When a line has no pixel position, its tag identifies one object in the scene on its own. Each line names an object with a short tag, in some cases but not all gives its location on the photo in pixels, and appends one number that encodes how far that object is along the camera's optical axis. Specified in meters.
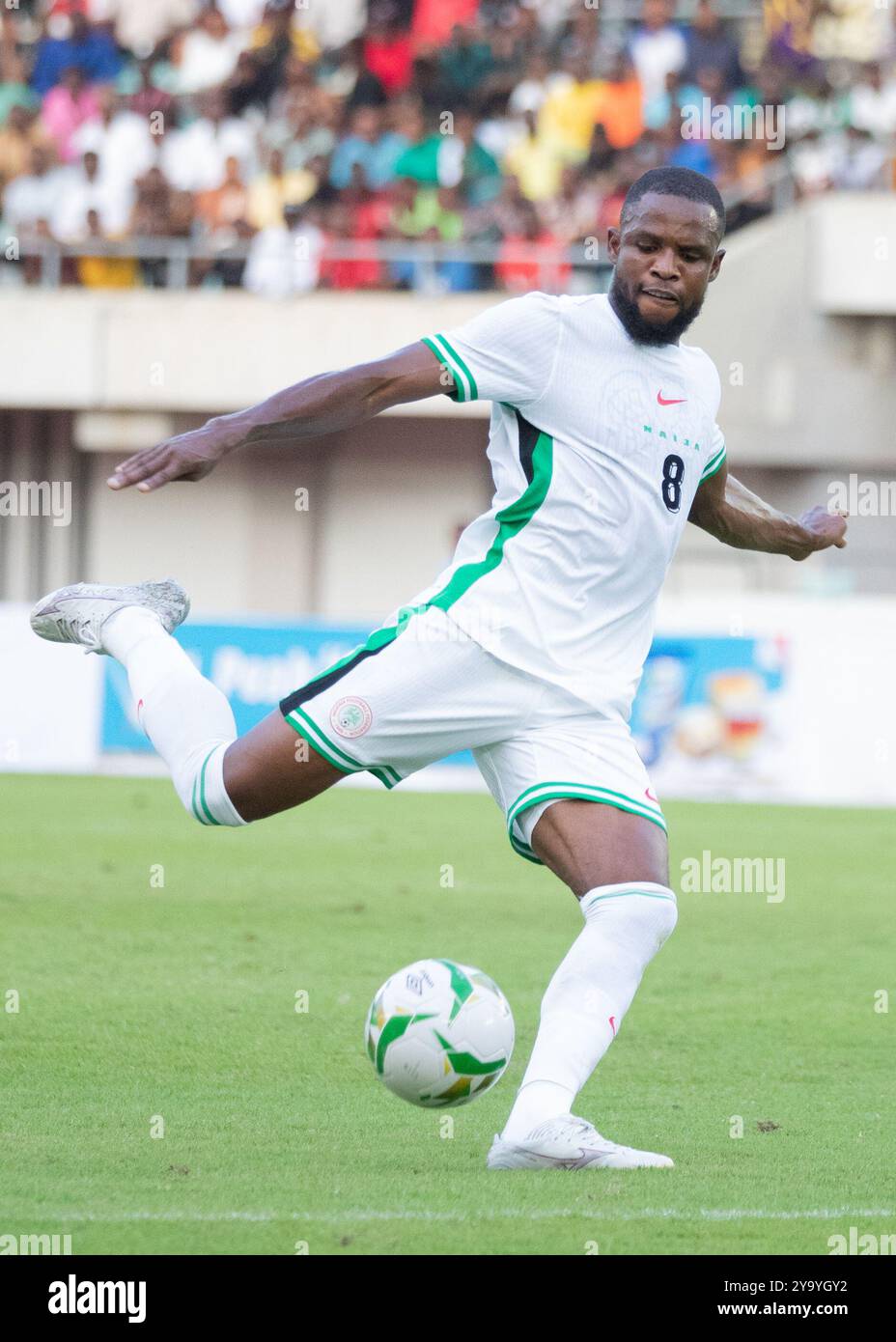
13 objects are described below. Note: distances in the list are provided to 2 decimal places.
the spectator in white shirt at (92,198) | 21.25
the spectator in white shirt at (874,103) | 19.88
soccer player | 4.97
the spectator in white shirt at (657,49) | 20.12
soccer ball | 4.91
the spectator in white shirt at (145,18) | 21.75
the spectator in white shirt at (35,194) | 21.17
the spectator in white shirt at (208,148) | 21.06
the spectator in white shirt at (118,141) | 21.17
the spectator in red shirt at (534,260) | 19.92
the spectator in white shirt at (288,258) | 21.06
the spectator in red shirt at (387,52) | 20.92
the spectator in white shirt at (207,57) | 21.17
